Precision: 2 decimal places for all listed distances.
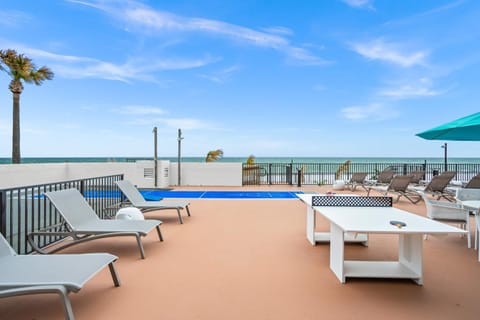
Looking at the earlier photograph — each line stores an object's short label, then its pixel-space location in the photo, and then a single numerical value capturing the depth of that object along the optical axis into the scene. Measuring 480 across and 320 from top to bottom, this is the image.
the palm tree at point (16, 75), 13.02
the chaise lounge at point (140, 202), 5.40
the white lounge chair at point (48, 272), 1.87
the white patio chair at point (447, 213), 4.13
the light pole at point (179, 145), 12.12
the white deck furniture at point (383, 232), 2.39
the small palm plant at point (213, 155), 15.87
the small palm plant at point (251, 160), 13.84
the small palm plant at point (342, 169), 13.58
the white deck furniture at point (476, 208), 3.56
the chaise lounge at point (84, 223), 3.44
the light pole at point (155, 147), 11.41
